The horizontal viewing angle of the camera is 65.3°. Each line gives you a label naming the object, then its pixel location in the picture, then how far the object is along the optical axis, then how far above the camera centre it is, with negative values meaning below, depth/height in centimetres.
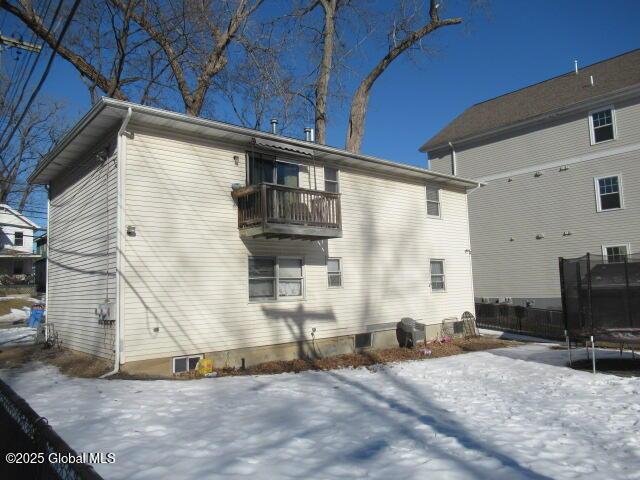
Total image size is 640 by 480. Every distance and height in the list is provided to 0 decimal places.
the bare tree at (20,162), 3531 +966
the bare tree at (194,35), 1931 +1017
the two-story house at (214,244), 1017 +114
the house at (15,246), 4294 +473
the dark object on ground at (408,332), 1490 -144
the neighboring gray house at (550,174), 2052 +469
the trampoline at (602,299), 1074 -47
